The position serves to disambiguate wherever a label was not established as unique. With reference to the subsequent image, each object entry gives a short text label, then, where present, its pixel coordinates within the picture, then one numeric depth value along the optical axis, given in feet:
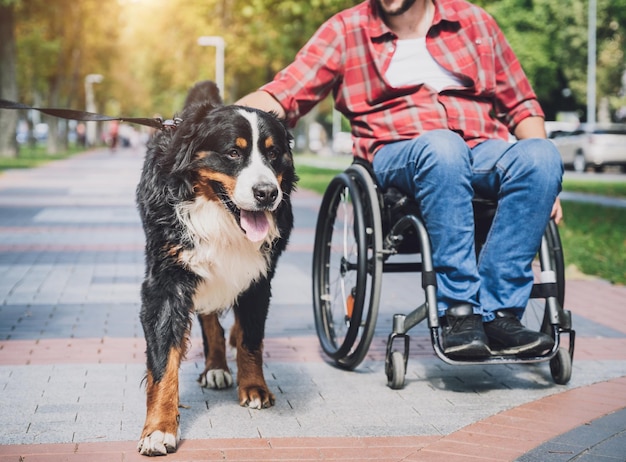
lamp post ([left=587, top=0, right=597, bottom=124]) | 128.47
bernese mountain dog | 11.78
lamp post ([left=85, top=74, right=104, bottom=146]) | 228.76
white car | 100.99
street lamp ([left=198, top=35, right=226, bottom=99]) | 122.11
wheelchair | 14.07
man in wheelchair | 13.79
